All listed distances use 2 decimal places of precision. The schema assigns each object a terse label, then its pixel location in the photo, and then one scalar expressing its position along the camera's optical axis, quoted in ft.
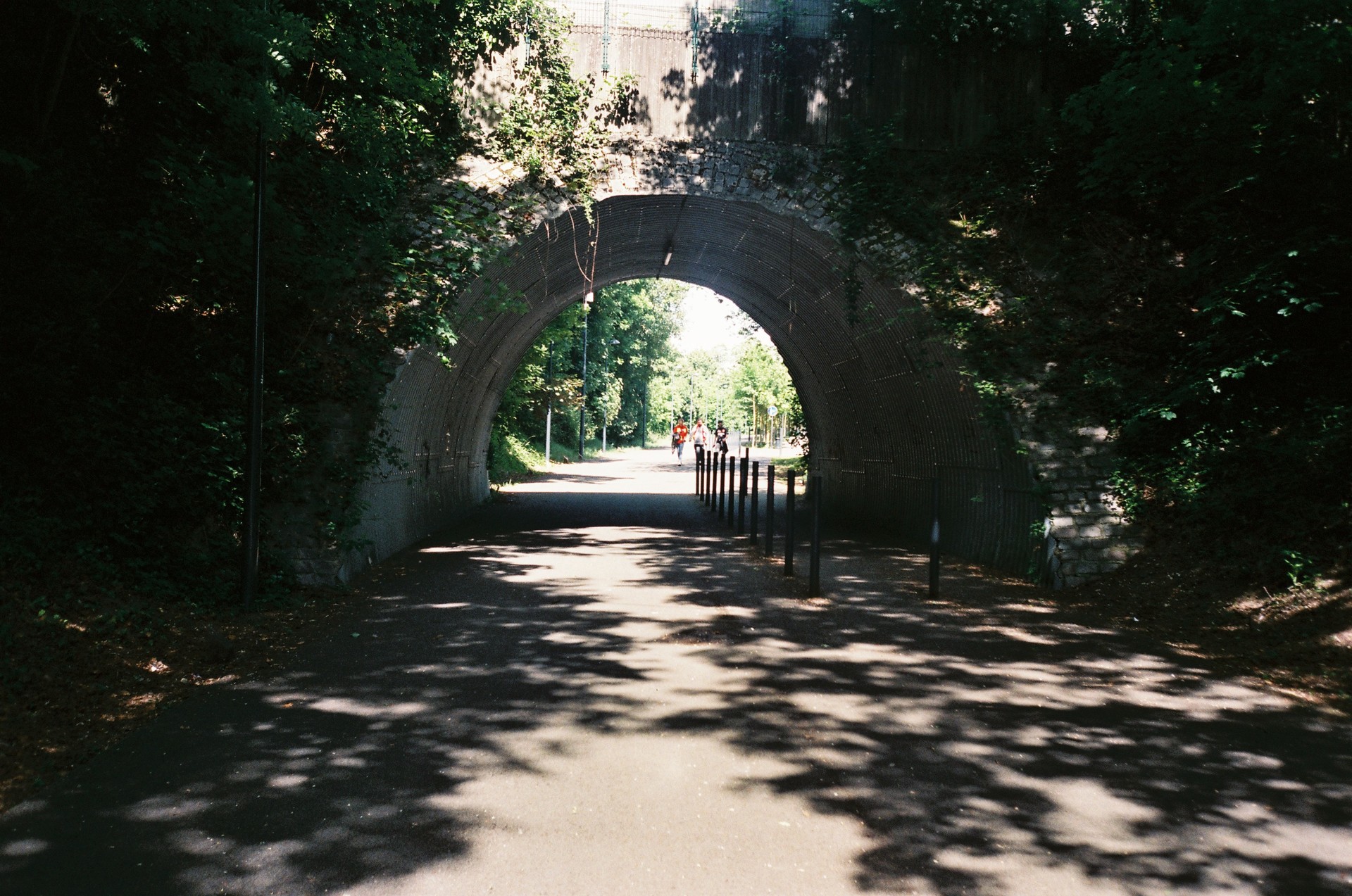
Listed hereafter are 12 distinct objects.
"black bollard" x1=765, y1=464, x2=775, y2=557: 43.93
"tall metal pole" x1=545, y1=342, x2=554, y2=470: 109.29
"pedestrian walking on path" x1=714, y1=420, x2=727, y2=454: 115.14
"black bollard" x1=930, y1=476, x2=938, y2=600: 33.30
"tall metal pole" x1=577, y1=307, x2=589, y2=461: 163.38
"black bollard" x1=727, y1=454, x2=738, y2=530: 55.77
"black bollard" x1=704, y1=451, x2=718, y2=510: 72.13
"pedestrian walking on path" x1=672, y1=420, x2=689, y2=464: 168.38
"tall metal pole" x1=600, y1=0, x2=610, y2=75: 45.85
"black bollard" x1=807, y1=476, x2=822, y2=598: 33.47
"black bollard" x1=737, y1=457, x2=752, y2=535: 54.65
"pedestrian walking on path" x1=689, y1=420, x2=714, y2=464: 120.57
